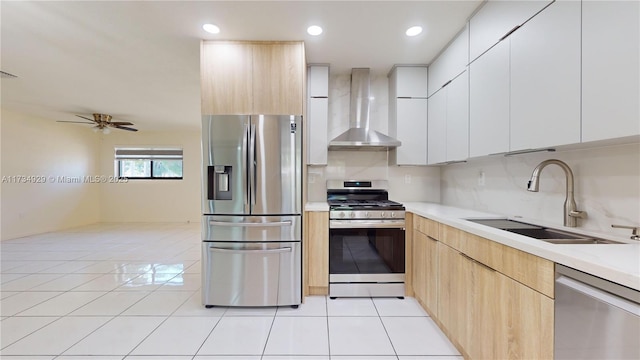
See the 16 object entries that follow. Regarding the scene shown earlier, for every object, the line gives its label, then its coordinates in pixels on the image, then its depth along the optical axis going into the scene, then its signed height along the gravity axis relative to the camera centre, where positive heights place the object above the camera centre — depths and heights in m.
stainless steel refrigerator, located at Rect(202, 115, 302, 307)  2.25 -0.28
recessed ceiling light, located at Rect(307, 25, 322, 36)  2.15 +1.28
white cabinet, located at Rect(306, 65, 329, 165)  2.82 +0.68
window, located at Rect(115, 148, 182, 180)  6.77 +0.36
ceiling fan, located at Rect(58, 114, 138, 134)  4.84 +1.03
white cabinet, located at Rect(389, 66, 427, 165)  2.87 +0.73
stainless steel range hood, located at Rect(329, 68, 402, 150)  2.88 +0.79
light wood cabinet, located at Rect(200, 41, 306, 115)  2.35 +0.93
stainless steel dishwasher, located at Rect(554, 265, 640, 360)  0.75 -0.46
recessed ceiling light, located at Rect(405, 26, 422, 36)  2.17 +1.29
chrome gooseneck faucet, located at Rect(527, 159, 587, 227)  1.44 -0.09
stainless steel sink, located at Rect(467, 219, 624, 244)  1.26 -0.32
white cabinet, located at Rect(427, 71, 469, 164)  2.13 +0.52
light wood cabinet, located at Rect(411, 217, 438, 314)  1.98 -0.74
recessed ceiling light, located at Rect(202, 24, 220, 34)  2.14 +1.28
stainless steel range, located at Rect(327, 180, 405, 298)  2.46 -0.72
